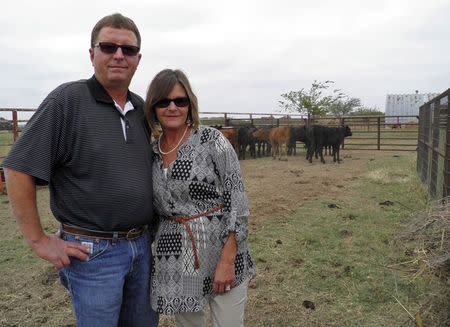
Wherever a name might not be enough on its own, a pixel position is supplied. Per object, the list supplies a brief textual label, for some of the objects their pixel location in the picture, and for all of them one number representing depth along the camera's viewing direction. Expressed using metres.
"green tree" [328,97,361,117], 39.31
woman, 2.18
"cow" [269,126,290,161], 16.92
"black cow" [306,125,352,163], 14.74
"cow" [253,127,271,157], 17.86
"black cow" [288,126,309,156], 17.30
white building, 50.75
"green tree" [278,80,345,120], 35.88
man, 1.90
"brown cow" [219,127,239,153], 16.06
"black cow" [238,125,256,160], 17.73
